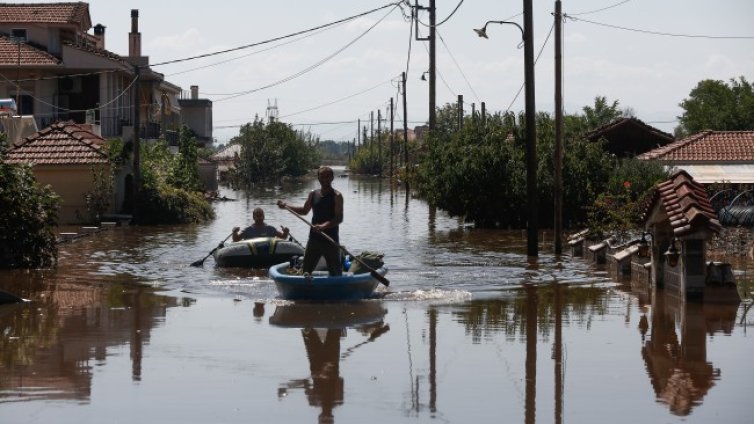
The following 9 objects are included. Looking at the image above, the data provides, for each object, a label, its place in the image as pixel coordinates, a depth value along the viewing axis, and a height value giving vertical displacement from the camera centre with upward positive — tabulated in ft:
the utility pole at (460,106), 269.93 +18.92
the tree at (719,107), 287.07 +20.54
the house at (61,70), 184.85 +18.10
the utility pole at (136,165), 142.61 +3.31
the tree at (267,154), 321.93 +11.06
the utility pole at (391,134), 303.99 +14.66
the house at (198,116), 293.43 +18.21
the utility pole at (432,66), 176.45 +17.71
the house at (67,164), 134.41 +3.20
